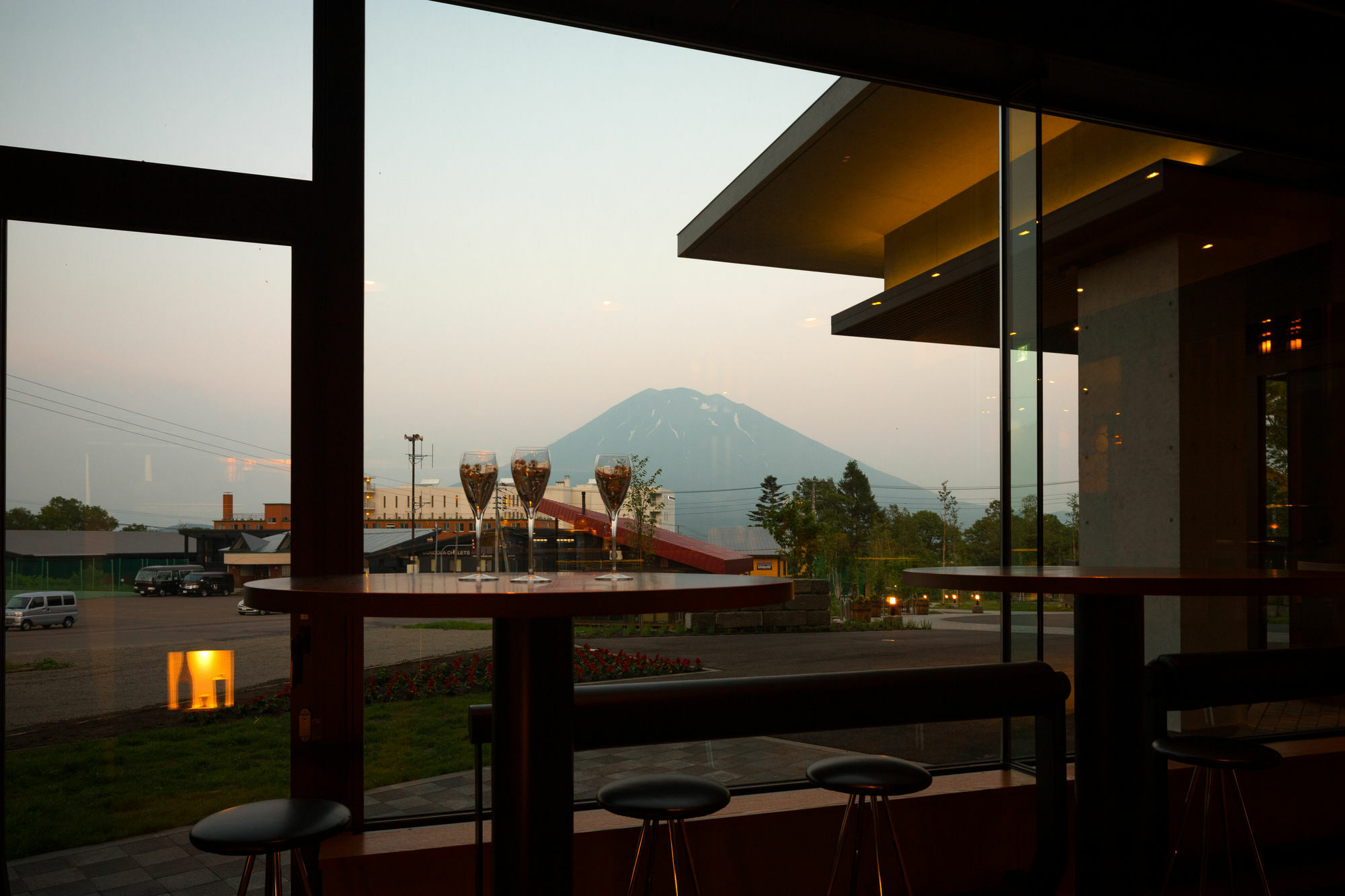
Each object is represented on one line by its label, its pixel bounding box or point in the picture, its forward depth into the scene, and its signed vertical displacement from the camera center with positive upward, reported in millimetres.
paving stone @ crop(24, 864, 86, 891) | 2215 -1028
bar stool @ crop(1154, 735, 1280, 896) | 2174 -716
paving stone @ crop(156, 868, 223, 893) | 2283 -1068
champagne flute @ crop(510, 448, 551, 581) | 1637 +24
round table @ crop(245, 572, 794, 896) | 1562 -474
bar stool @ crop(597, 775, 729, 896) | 1637 -631
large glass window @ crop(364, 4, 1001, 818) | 2742 +503
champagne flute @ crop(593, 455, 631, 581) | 1700 +12
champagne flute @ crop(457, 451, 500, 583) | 1643 +22
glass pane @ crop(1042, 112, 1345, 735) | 3824 +547
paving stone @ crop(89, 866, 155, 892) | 2242 -1044
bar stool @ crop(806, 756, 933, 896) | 1827 -648
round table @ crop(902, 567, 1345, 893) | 2225 -683
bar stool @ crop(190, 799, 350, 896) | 1478 -623
